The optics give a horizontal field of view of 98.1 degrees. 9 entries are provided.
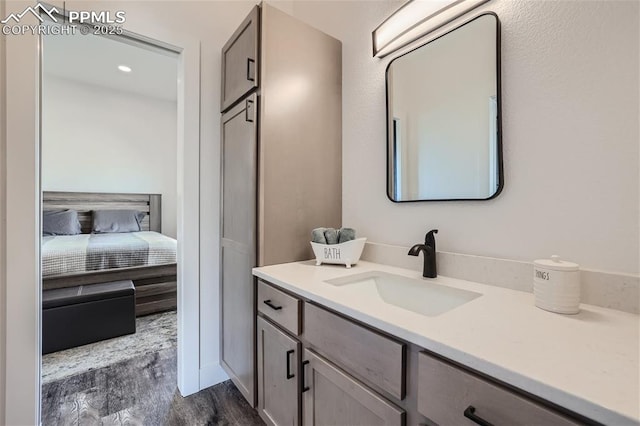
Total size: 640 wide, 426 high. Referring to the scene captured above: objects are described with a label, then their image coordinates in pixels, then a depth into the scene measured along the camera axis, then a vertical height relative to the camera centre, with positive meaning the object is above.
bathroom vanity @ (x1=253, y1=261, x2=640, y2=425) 0.48 -0.32
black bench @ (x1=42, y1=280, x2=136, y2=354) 2.14 -0.85
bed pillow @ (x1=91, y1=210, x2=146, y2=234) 3.86 -0.14
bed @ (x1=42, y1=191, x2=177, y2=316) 2.44 -0.48
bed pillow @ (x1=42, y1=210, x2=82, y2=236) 3.49 -0.15
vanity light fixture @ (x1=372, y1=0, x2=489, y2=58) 1.13 +0.86
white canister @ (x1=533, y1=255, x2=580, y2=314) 0.75 -0.20
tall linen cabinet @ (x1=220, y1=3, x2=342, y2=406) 1.36 +0.31
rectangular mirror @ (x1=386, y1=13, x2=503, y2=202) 1.05 +0.41
